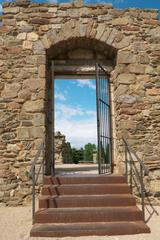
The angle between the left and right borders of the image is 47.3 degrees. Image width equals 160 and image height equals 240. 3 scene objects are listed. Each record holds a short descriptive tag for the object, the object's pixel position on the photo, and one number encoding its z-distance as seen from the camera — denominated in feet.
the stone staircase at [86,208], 8.34
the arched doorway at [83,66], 12.58
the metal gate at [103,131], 11.60
